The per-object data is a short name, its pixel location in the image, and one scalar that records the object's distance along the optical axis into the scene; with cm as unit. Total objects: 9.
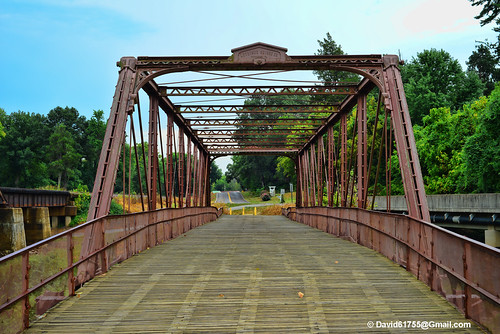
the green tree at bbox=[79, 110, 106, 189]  8956
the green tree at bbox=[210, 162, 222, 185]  16588
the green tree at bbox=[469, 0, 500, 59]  3688
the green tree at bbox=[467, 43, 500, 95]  6081
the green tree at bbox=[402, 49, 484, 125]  4734
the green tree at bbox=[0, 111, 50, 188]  7831
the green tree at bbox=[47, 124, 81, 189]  7994
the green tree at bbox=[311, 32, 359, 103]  6738
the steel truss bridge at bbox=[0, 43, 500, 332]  613
